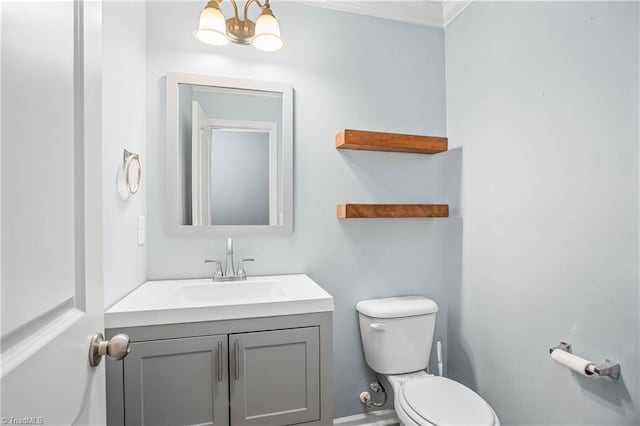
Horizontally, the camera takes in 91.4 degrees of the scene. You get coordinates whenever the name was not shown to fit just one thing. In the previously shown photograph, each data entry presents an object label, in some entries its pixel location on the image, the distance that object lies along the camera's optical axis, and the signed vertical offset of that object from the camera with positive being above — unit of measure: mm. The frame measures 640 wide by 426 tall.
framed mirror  1580 +283
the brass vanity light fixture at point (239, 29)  1376 +830
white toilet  1420 -716
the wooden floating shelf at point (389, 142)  1660 +373
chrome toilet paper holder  1046 -541
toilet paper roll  1064 -543
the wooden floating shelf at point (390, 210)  1676 -7
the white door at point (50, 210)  371 +0
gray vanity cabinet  1079 -608
